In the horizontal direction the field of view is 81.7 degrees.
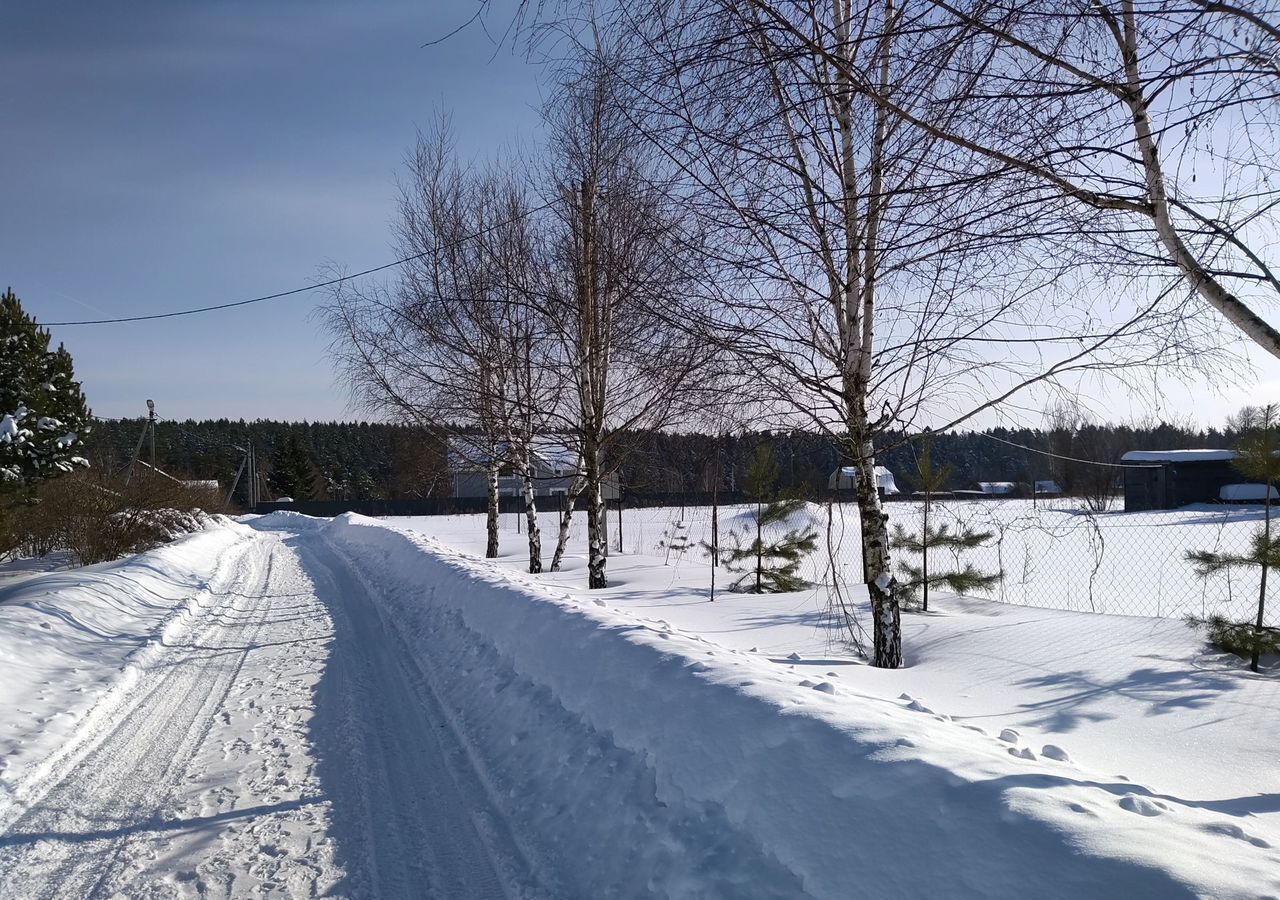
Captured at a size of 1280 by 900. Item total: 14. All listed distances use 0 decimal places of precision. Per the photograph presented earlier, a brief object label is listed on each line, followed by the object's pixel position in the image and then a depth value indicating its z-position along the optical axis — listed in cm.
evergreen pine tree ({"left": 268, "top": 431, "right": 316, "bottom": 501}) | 7256
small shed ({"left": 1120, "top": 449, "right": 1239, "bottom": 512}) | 3441
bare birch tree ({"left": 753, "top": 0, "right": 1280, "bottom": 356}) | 296
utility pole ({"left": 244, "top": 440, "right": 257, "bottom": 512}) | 5900
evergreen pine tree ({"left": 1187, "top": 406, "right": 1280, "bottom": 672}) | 708
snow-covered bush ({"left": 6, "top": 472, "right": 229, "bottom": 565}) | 1934
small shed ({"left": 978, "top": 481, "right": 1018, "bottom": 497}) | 5395
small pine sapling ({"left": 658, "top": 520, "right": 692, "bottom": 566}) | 1667
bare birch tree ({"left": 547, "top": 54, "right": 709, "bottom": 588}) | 773
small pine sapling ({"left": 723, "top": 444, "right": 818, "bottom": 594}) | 1299
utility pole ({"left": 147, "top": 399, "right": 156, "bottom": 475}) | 3598
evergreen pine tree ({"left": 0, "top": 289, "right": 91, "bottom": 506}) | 2242
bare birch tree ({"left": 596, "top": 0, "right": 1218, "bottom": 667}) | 340
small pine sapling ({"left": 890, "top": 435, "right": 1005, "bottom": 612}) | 1141
